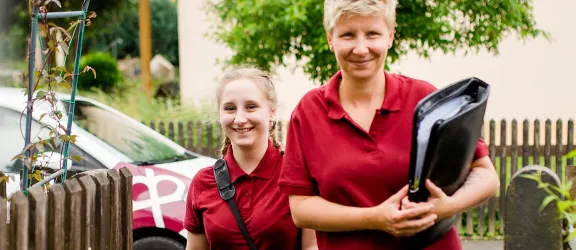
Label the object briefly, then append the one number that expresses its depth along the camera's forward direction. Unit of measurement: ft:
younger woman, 10.05
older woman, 7.83
